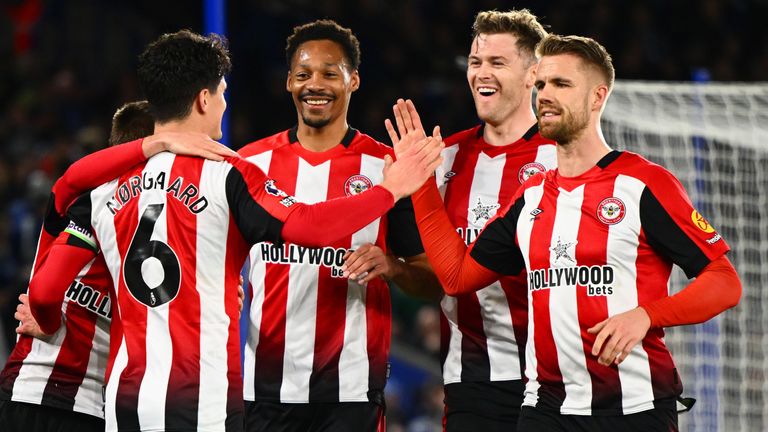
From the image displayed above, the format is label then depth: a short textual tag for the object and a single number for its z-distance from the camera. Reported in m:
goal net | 15.66
